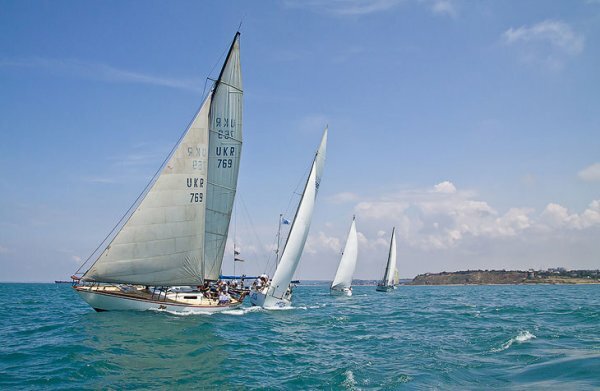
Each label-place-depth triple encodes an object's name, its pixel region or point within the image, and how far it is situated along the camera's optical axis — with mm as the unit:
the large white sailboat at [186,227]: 33344
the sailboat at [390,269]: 120500
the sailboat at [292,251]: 45250
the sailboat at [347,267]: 90438
